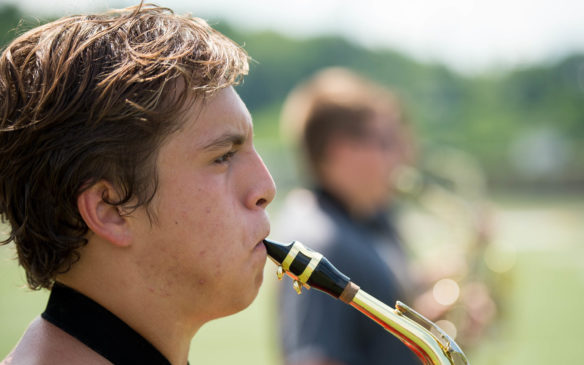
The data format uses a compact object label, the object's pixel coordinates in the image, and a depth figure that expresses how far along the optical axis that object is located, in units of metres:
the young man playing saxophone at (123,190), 1.50
